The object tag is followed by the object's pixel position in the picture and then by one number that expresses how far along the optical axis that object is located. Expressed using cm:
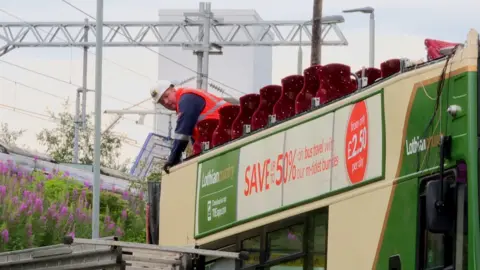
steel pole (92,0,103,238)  3085
